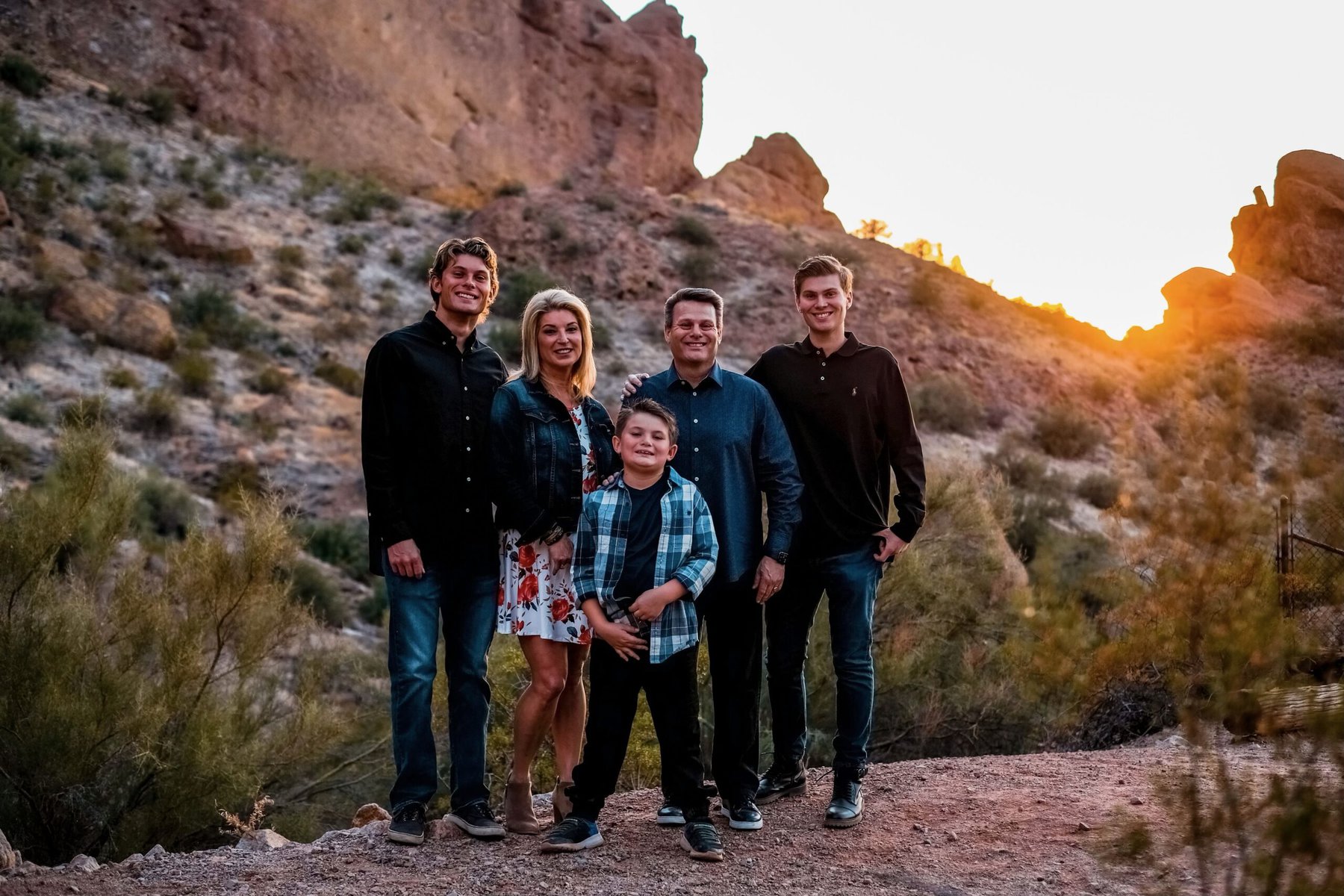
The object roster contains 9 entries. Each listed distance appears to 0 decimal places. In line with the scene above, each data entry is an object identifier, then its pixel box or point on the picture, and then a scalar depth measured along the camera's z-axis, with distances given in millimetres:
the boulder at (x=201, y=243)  25641
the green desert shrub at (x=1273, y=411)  29516
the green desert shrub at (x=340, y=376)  22625
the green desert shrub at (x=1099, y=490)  24031
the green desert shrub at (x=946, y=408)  26406
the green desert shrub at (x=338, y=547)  16938
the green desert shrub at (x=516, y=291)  28312
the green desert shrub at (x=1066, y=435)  27297
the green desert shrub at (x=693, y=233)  33375
